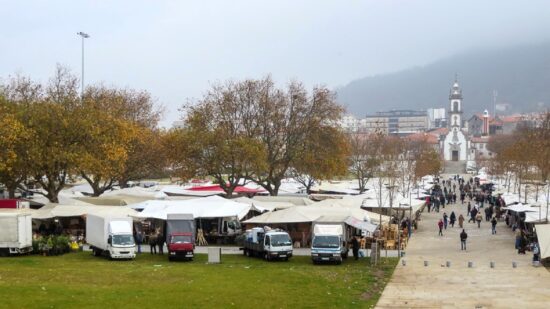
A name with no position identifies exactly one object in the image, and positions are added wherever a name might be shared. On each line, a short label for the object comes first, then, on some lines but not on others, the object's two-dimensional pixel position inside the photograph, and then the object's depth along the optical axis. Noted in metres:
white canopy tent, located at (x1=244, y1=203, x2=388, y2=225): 39.44
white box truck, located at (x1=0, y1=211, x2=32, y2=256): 34.38
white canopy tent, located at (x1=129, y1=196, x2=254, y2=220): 41.06
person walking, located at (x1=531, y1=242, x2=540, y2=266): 32.69
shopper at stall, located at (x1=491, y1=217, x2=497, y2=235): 46.44
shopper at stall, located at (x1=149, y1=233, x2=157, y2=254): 37.19
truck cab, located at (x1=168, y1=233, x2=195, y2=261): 33.84
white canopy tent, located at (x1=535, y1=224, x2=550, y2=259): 32.22
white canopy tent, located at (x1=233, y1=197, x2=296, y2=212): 45.41
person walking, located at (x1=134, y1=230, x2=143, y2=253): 40.18
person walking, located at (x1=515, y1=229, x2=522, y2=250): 37.41
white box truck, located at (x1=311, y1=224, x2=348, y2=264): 32.84
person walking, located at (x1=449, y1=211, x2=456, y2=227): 51.56
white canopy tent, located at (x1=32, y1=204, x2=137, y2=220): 40.94
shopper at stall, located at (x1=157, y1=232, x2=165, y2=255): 36.52
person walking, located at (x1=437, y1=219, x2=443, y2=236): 46.05
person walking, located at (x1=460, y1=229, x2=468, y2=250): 38.34
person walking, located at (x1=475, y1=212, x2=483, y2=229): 51.22
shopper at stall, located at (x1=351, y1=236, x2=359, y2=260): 34.84
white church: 175.62
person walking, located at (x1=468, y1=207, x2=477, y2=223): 54.13
